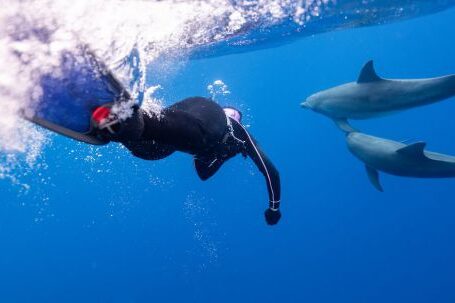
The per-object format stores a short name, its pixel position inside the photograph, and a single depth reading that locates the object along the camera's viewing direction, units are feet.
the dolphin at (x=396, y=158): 28.60
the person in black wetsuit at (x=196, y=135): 10.26
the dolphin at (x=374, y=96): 27.40
